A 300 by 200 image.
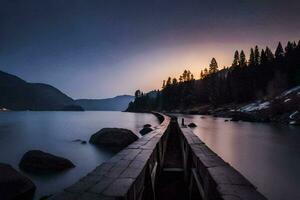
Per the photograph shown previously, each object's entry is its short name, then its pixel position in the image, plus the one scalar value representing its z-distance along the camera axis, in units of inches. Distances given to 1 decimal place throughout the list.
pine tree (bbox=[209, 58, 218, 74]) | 3773.2
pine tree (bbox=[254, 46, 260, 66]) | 3188.5
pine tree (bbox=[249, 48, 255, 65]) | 3255.0
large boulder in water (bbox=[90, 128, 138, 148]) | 800.9
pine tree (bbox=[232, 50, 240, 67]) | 3508.1
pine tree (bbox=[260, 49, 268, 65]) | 2970.4
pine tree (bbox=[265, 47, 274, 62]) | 3302.7
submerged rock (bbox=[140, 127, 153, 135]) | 1080.1
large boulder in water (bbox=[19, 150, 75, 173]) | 530.7
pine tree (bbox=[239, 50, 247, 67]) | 3406.7
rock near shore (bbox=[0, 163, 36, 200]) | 340.0
